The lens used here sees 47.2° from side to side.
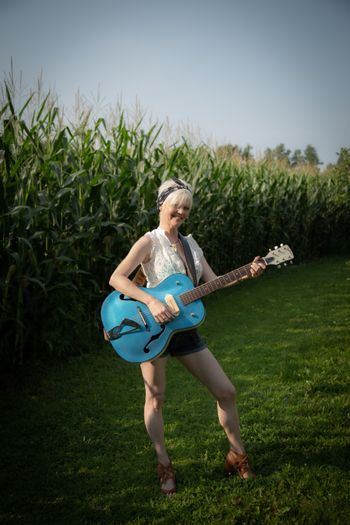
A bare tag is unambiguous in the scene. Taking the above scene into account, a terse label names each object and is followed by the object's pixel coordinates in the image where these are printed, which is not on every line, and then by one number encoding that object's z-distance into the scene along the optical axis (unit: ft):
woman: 7.16
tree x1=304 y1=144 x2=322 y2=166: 263.18
